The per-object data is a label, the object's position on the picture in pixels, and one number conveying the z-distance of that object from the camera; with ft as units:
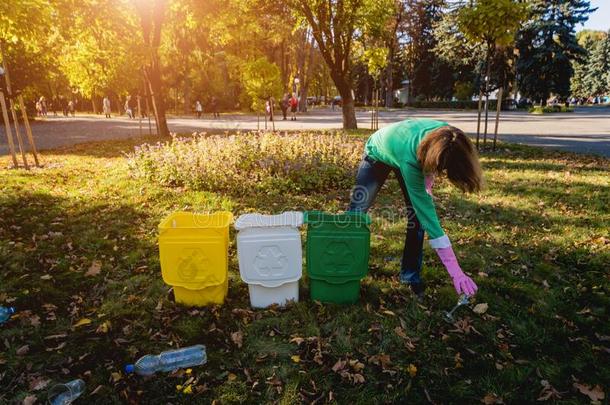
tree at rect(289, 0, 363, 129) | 45.19
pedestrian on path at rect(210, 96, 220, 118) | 100.13
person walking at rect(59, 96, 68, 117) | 121.95
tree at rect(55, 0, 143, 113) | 37.52
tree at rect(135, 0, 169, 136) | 42.34
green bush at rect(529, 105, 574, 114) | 97.40
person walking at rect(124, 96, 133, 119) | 96.61
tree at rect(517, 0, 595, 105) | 104.78
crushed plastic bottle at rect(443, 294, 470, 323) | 10.33
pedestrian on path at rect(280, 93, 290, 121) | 78.54
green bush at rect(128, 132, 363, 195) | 22.88
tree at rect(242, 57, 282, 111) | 47.80
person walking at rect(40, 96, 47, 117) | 107.93
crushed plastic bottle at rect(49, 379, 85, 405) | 7.91
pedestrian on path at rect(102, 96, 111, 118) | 100.28
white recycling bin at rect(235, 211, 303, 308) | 10.09
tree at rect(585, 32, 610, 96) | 162.91
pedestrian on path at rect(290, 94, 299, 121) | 86.34
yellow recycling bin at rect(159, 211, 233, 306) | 10.15
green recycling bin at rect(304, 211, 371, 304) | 10.20
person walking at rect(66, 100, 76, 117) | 121.49
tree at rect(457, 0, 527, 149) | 29.45
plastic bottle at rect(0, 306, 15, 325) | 10.58
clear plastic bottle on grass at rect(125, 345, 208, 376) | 8.76
